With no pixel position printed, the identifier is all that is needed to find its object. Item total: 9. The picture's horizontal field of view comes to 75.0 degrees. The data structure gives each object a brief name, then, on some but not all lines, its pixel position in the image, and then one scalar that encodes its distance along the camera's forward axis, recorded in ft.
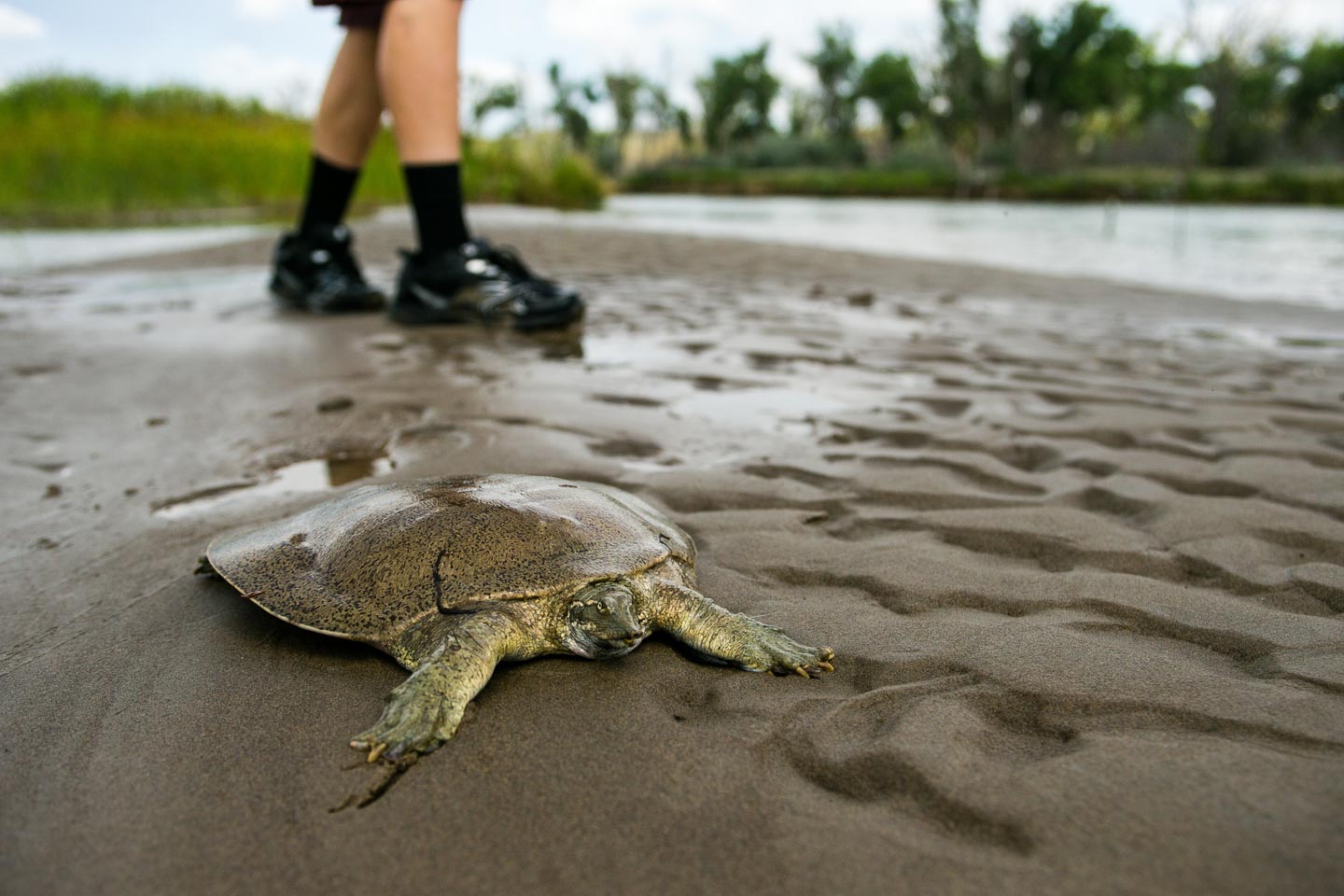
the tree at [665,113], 209.05
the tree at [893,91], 192.44
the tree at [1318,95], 145.79
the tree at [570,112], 160.24
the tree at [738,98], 233.14
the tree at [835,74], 214.28
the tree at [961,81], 167.63
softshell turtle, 4.54
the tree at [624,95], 191.72
